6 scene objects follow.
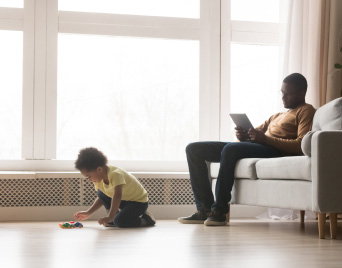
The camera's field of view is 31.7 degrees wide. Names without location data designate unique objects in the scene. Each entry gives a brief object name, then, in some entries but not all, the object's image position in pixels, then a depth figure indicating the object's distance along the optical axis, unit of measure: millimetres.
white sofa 2955
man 3770
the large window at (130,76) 4648
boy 3537
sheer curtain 4711
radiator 4461
